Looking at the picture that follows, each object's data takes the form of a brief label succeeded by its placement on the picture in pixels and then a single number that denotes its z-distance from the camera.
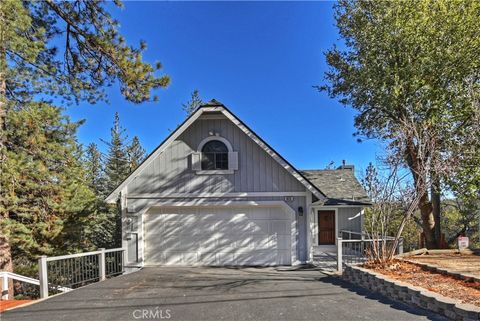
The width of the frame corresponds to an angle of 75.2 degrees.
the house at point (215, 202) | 10.30
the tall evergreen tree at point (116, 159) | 20.23
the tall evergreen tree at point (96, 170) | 19.48
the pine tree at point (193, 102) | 30.08
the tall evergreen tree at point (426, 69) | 10.93
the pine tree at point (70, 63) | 9.27
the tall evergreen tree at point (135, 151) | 24.13
